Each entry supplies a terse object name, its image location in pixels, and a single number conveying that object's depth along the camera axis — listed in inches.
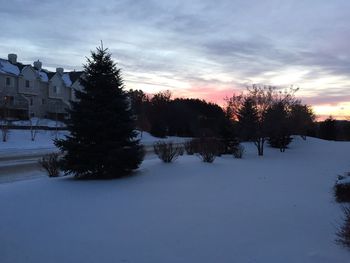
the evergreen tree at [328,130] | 2997.0
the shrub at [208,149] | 721.0
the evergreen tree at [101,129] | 517.0
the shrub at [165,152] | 673.0
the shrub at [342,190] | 384.2
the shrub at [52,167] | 544.5
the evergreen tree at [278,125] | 1284.4
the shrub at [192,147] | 925.9
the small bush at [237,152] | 982.4
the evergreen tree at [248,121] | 1272.1
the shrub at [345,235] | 234.1
